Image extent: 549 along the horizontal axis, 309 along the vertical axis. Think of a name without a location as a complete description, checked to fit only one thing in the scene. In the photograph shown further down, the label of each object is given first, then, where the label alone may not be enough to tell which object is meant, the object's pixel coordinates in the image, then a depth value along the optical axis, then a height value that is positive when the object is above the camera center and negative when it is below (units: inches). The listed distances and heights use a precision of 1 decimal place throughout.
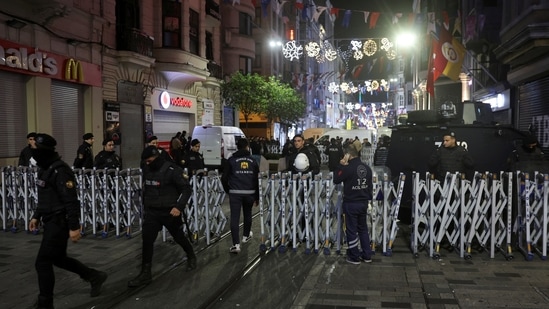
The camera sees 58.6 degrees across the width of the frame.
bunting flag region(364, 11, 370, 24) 842.5 +216.5
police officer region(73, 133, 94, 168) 368.8 -11.7
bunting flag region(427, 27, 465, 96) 760.3 +128.7
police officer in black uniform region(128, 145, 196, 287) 233.6 -27.6
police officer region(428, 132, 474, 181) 299.4 -13.0
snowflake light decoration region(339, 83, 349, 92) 1675.7 +181.1
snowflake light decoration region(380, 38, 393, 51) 917.0 +178.9
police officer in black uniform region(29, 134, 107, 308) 191.8 -28.0
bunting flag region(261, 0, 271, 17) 832.2 +232.9
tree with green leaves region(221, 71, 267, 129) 1181.7 +116.6
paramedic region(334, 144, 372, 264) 259.6 -31.7
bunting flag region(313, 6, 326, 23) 859.7 +231.8
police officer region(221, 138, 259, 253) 291.9 -25.2
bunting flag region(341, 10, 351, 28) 875.9 +216.6
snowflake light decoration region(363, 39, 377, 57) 847.1 +159.9
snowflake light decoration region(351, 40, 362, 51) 955.3 +186.4
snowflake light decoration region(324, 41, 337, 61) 1099.2 +193.7
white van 780.0 -5.6
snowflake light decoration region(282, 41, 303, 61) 960.4 +176.5
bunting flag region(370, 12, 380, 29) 833.0 +205.7
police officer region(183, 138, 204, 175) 401.7 -15.9
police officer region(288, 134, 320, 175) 323.0 -12.0
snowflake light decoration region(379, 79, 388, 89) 1699.1 +192.9
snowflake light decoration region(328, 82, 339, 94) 1769.7 +187.6
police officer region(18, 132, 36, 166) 409.6 -13.6
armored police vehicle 341.7 -4.2
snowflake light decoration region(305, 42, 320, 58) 980.0 +182.2
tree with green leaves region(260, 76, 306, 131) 1257.4 +96.3
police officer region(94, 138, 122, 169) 359.3 -13.4
